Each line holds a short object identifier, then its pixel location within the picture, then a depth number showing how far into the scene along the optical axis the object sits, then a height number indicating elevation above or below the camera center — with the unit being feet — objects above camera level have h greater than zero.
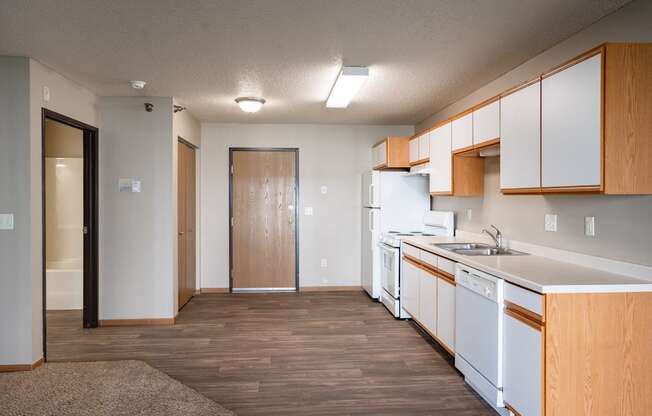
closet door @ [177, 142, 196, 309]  17.78 -0.69
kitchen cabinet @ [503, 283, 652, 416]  7.33 -2.39
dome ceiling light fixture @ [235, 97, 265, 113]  15.88 +3.51
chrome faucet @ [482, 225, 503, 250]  12.66 -0.95
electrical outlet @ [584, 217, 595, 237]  9.24 -0.45
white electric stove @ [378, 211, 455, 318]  16.26 -1.73
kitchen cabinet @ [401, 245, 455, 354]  11.71 -2.58
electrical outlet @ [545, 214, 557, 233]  10.49 -0.44
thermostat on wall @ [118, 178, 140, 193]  15.65 +0.64
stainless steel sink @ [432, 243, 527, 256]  11.91 -1.25
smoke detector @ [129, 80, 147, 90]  13.60 +3.58
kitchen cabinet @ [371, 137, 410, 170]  18.37 +2.07
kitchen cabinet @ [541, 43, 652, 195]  7.35 +1.38
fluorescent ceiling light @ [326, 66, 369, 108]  12.18 +3.45
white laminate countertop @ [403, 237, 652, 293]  7.32 -1.28
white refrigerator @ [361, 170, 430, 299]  18.58 -0.05
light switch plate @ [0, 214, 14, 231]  11.41 -0.46
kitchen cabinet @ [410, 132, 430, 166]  16.01 +2.01
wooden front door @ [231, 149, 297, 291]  21.24 -0.71
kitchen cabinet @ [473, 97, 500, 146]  10.95 +2.01
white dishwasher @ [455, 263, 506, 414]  8.84 -2.70
